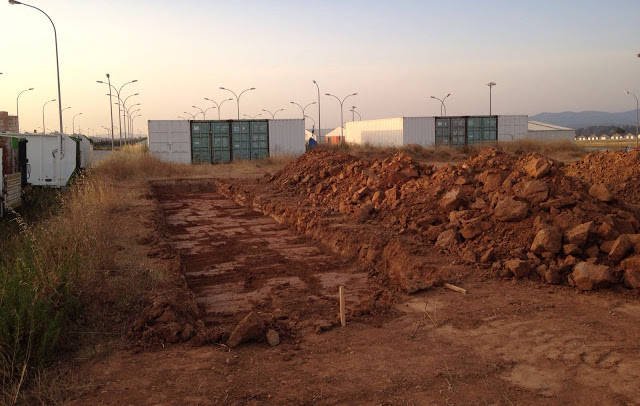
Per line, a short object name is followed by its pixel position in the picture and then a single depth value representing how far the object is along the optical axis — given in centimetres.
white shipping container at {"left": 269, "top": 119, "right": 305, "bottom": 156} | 3897
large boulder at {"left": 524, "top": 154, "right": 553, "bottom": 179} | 969
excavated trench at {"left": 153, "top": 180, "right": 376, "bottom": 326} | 739
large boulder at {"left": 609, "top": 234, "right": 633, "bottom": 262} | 715
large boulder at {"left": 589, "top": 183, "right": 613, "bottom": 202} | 895
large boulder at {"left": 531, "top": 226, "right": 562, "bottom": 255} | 758
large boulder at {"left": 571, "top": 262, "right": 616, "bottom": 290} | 683
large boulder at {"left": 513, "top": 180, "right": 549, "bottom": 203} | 884
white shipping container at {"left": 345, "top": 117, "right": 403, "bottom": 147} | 4628
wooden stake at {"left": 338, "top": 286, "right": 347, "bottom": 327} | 592
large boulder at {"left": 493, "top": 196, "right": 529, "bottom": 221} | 858
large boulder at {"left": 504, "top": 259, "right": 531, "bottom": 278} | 742
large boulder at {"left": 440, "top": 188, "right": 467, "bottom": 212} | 983
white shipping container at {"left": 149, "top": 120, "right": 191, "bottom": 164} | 3753
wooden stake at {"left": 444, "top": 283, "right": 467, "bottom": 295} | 702
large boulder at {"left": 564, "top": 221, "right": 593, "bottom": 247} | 750
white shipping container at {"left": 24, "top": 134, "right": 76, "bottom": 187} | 1762
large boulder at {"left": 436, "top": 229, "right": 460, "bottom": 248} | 883
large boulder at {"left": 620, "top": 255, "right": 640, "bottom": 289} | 671
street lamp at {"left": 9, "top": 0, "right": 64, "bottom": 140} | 2588
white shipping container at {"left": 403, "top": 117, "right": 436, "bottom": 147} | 4494
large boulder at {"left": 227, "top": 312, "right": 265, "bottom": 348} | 541
